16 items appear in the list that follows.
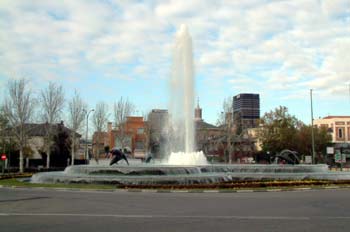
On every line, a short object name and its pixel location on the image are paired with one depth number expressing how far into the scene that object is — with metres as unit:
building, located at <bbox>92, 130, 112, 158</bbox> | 75.69
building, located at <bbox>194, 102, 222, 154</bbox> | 86.29
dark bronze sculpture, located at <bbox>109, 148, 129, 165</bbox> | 32.69
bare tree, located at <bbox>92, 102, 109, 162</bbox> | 75.69
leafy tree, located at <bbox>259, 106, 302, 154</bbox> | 76.56
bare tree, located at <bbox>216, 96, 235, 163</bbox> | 70.19
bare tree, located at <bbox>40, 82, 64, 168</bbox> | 59.06
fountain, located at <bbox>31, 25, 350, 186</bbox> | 26.33
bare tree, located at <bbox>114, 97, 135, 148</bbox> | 76.19
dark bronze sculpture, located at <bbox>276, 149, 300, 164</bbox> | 43.28
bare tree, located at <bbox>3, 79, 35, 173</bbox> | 52.06
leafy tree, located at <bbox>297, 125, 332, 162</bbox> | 79.00
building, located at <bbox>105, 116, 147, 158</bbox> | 81.19
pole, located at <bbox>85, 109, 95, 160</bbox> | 67.94
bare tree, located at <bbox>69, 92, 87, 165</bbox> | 65.50
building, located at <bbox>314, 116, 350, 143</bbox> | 120.56
